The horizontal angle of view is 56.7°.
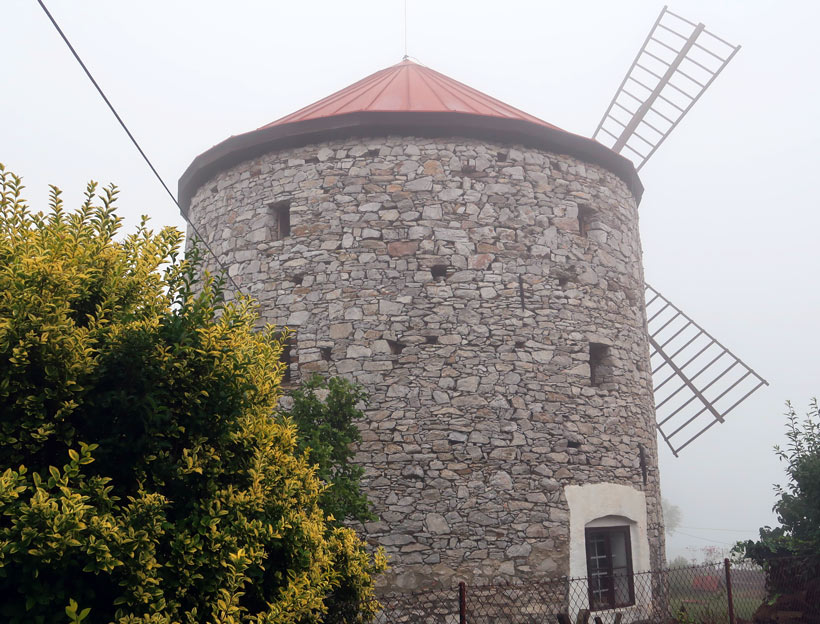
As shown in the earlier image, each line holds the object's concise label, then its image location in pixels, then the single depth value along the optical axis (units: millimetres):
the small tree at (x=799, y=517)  9953
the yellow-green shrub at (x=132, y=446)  3900
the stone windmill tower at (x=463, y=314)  8523
